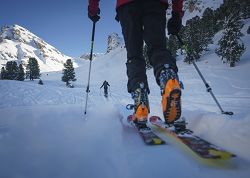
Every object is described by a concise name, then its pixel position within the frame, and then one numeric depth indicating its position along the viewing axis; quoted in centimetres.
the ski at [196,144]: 116
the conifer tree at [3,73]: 4489
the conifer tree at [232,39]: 2132
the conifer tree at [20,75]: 4414
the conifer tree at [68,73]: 4418
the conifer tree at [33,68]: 4949
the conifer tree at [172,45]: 3404
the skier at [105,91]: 1580
